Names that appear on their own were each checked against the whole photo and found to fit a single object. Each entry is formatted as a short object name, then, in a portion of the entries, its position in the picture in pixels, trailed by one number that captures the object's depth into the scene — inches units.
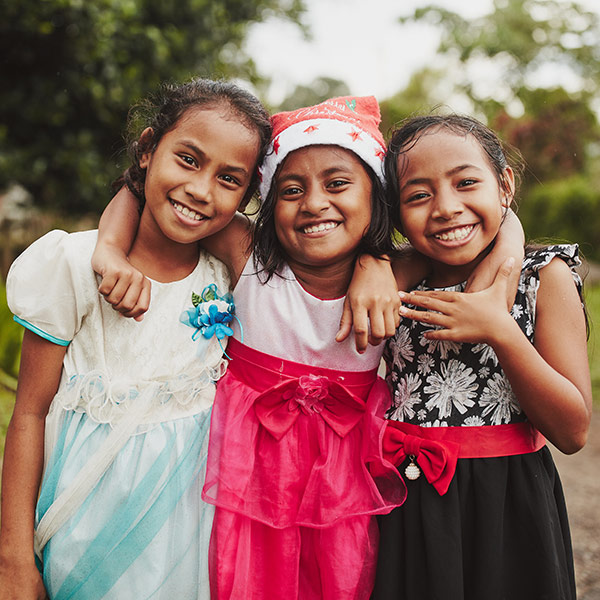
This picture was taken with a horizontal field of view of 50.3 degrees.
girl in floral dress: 61.9
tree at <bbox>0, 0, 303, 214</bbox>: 177.5
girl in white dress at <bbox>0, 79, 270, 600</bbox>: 63.8
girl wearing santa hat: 64.3
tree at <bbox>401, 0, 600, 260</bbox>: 456.4
